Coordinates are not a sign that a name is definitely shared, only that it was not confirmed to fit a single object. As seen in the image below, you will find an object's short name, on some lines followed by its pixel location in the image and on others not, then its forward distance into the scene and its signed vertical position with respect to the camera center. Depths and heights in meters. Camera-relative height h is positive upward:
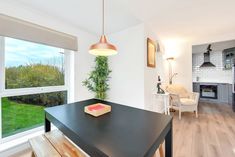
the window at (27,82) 1.56 -0.06
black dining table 0.59 -0.40
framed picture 2.23 +0.60
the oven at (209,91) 4.03 -0.54
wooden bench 0.90 -0.67
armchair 2.59 -0.58
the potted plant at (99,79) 2.39 -0.01
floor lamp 3.63 +0.24
